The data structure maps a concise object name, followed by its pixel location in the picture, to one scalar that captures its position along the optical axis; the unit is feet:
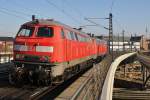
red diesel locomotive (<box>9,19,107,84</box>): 53.47
